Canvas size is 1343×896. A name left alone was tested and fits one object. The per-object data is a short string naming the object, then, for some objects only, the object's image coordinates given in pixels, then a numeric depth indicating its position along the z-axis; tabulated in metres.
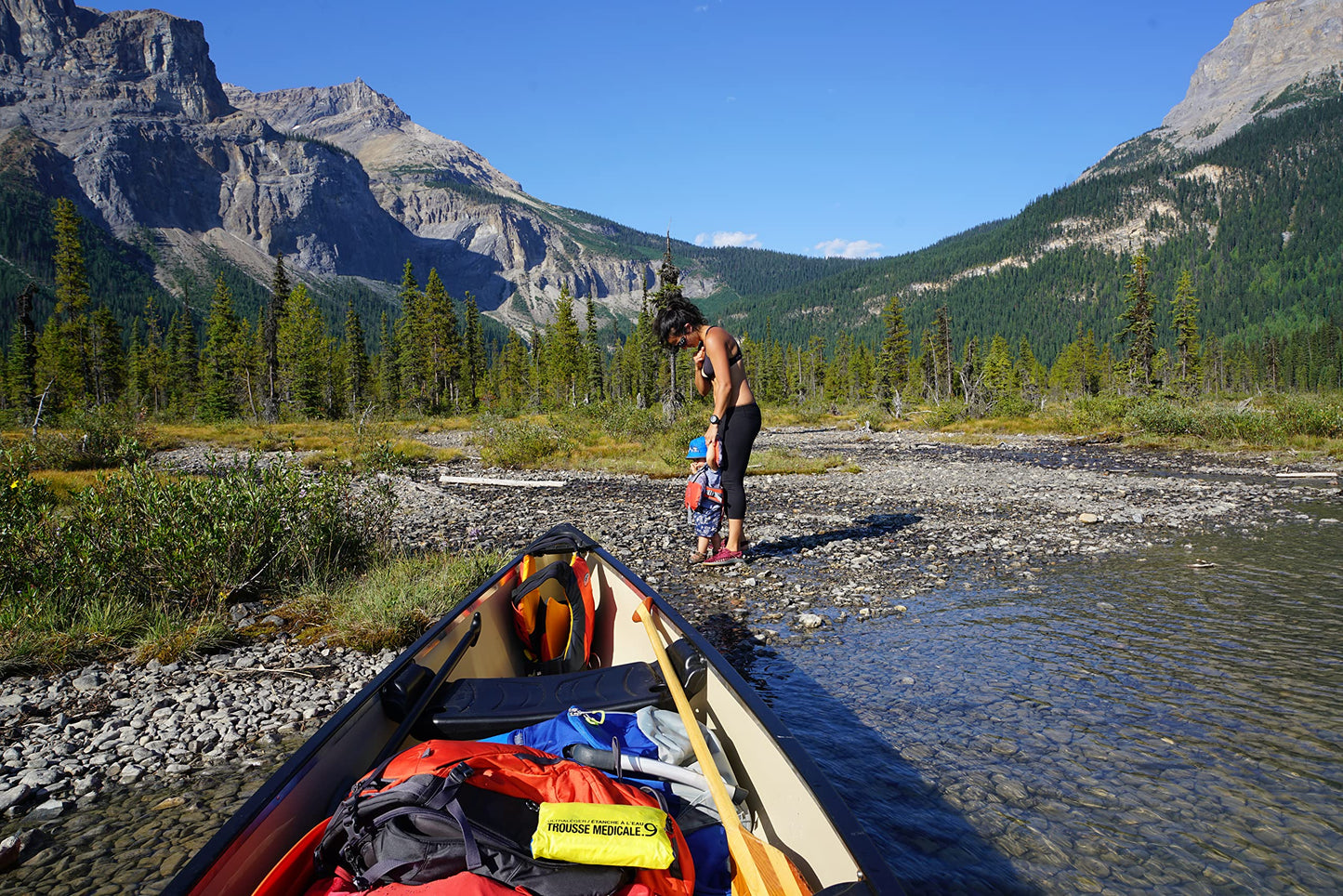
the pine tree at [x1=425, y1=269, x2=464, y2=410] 52.66
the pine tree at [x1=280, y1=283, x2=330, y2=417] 47.81
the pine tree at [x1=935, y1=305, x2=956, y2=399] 53.85
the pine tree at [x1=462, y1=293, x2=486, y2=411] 60.91
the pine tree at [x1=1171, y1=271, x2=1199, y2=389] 41.53
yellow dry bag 1.65
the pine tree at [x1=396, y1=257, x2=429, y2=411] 51.56
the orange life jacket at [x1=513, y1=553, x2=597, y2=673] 4.06
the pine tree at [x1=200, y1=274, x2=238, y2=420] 46.97
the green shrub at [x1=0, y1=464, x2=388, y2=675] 4.38
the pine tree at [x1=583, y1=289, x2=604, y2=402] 68.12
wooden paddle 1.55
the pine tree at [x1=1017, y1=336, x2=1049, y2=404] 80.25
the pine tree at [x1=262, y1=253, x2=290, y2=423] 41.88
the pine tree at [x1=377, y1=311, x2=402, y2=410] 65.56
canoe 1.62
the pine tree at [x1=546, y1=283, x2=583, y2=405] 59.16
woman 5.97
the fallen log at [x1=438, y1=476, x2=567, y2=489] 13.68
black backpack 1.64
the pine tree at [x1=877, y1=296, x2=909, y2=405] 56.41
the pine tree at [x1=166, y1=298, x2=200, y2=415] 58.12
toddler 6.40
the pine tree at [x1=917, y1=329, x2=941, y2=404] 62.00
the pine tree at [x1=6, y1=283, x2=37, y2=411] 38.38
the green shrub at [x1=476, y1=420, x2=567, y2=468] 18.02
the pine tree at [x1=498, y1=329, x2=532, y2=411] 78.53
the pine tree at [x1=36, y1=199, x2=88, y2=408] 36.91
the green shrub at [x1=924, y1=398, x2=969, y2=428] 35.81
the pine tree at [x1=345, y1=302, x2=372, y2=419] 54.69
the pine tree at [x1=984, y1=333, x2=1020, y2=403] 62.31
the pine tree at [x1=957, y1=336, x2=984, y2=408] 37.84
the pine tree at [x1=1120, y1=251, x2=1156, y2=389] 36.88
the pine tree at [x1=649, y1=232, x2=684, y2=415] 28.09
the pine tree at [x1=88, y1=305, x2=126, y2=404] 46.12
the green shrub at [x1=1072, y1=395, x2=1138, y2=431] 26.42
